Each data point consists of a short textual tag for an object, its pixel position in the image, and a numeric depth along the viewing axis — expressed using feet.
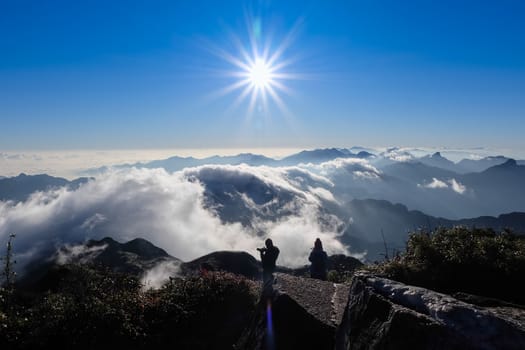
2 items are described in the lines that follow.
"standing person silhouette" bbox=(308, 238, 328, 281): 50.49
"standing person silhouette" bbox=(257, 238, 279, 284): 48.32
